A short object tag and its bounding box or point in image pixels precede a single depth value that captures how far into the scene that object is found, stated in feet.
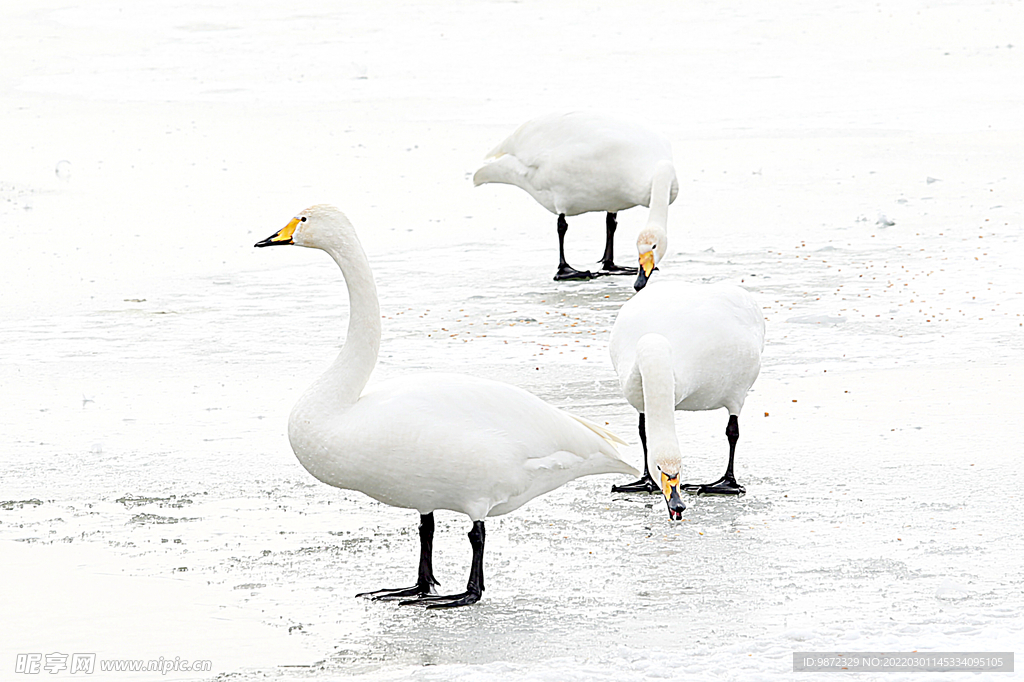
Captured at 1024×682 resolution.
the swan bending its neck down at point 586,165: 78.12
